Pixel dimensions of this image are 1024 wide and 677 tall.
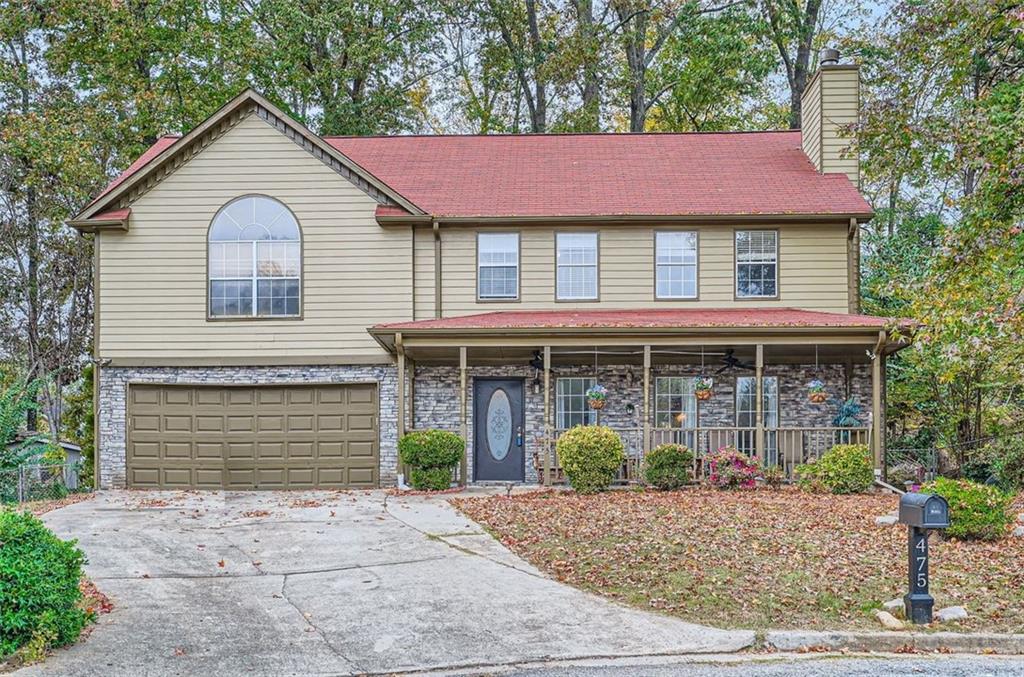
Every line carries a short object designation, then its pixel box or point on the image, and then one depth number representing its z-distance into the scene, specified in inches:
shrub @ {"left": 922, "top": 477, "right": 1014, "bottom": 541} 415.2
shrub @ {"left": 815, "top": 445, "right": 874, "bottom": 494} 588.7
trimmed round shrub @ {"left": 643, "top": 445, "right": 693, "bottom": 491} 602.2
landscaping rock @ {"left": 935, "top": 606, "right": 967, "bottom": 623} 317.1
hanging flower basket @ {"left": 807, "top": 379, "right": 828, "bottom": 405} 636.1
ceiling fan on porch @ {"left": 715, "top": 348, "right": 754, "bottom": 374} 684.7
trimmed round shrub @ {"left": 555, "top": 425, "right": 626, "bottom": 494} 592.1
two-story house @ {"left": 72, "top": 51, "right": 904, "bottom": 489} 679.7
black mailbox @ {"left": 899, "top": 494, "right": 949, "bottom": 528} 312.7
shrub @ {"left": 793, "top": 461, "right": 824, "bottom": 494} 597.3
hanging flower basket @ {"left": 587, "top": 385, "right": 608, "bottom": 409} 658.2
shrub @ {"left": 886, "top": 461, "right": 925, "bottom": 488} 754.8
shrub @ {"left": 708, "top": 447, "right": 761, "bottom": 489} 603.2
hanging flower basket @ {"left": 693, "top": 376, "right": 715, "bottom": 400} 658.2
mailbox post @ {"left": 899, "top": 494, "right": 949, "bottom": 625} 313.0
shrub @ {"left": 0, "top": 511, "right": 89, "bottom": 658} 269.4
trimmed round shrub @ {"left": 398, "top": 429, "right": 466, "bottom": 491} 617.0
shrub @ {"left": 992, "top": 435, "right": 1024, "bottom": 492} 686.5
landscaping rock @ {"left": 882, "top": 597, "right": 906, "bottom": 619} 321.1
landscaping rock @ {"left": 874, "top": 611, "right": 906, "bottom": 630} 309.9
